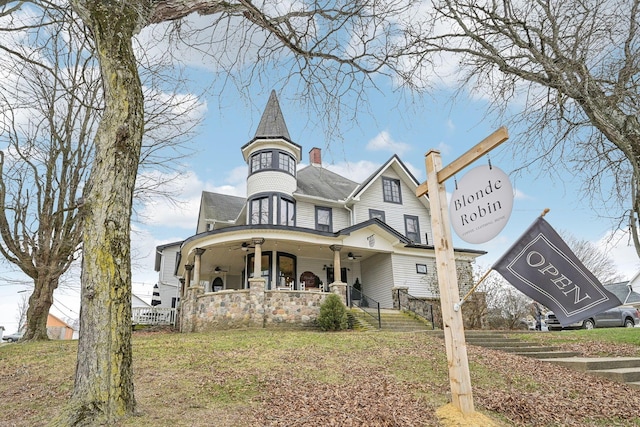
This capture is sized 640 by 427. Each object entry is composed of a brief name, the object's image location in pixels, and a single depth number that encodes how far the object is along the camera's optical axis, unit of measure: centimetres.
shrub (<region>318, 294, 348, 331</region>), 1489
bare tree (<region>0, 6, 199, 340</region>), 1366
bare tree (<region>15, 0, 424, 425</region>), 389
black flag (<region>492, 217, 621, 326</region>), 387
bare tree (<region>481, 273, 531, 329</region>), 1831
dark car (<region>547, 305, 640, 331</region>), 2089
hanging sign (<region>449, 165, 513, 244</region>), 384
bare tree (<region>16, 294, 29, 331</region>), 5046
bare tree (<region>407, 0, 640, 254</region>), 761
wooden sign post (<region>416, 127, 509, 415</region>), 414
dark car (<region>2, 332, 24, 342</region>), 3234
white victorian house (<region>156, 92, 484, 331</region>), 1591
